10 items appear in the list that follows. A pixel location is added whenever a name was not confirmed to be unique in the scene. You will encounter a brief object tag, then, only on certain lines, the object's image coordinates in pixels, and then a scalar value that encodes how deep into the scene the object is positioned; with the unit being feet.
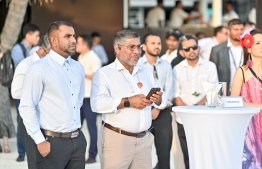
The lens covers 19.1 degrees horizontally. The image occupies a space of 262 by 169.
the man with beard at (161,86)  29.58
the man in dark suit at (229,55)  34.60
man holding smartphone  23.63
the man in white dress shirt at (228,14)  65.74
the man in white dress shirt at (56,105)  21.59
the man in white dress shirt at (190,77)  29.89
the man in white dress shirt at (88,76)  37.27
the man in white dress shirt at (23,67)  27.94
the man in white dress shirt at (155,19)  70.44
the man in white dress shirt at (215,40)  41.95
